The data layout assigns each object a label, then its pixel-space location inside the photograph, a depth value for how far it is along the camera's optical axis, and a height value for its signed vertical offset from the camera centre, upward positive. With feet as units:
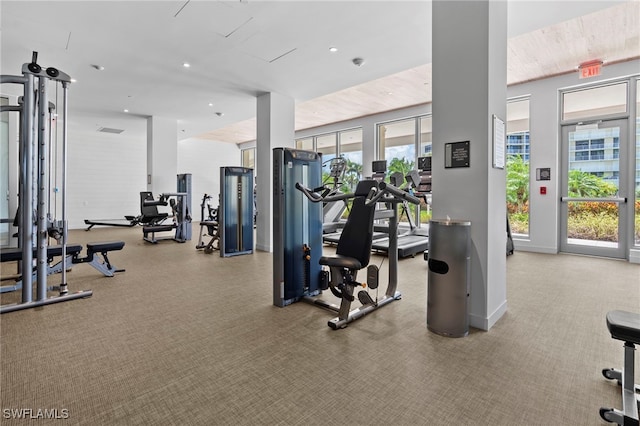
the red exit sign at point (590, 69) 17.79 +7.97
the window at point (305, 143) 36.96 +7.90
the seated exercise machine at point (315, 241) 9.45 -1.03
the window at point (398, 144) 27.94 +5.97
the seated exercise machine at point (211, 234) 21.18 -1.83
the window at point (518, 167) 21.63 +3.00
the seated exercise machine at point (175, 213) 25.63 -0.25
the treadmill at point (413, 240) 17.98 -1.92
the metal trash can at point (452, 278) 8.50 -1.82
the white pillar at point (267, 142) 21.61 +4.68
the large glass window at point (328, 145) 34.06 +7.20
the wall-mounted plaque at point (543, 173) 20.13 +2.36
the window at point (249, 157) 46.47 +7.80
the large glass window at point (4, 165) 19.02 +2.66
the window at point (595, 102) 18.25 +6.46
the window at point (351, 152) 31.57 +5.91
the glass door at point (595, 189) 18.16 +1.27
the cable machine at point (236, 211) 19.79 -0.06
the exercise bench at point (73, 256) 10.99 -1.79
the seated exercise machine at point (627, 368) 5.09 -2.69
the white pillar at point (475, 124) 8.87 +2.48
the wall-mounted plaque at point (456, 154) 9.18 +1.64
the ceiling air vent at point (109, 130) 33.30 +8.51
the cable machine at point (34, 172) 10.34 +1.25
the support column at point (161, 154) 29.14 +5.16
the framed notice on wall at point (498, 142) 9.07 +1.98
